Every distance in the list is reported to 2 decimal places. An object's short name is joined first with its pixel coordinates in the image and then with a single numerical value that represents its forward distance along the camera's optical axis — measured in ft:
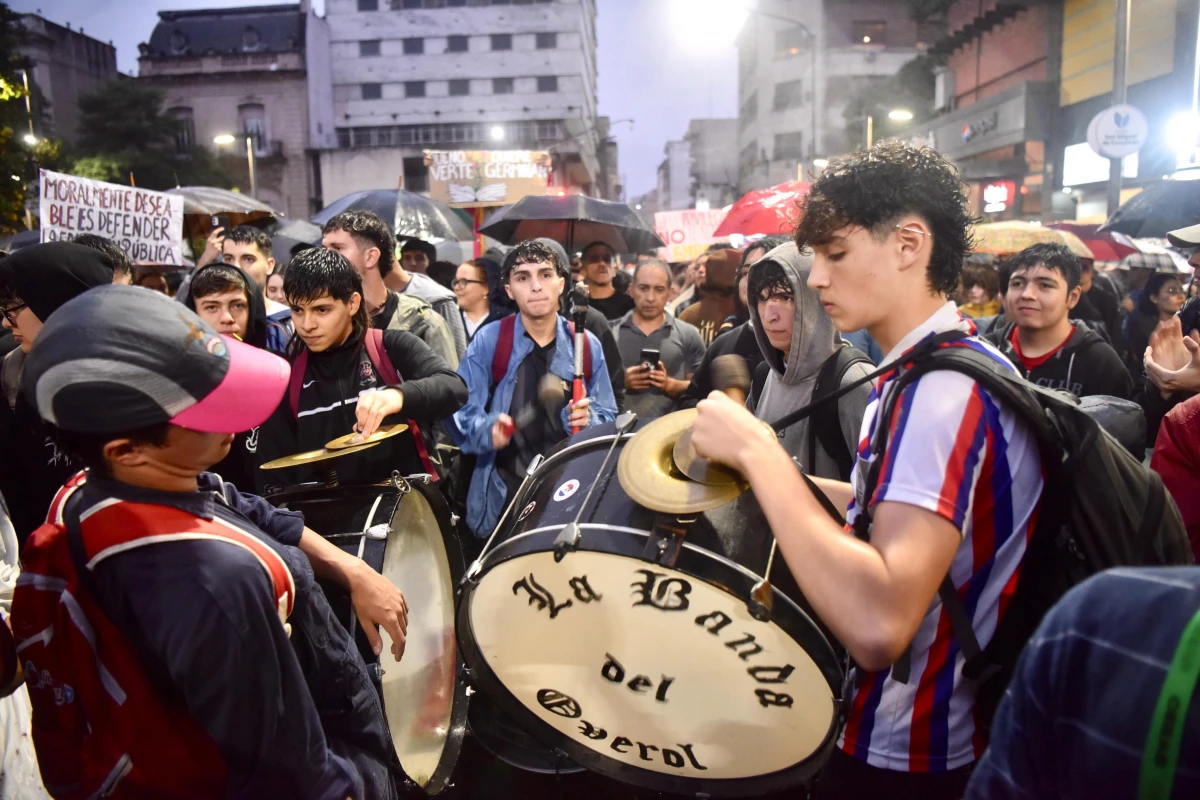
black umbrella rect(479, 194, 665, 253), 25.43
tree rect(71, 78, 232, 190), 116.16
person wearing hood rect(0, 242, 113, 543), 8.77
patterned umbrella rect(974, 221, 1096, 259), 29.68
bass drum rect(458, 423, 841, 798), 5.77
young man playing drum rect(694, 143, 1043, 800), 4.50
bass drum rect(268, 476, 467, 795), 8.26
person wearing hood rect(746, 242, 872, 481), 8.46
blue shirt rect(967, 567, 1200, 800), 2.41
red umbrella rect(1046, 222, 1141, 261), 35.55
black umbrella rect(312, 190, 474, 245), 26.71
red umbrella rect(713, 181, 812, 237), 25.53
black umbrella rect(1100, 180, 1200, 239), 21.39
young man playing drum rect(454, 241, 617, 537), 13.25
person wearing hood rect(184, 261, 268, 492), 12.61
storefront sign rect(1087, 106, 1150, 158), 32.12
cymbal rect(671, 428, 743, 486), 5.53
